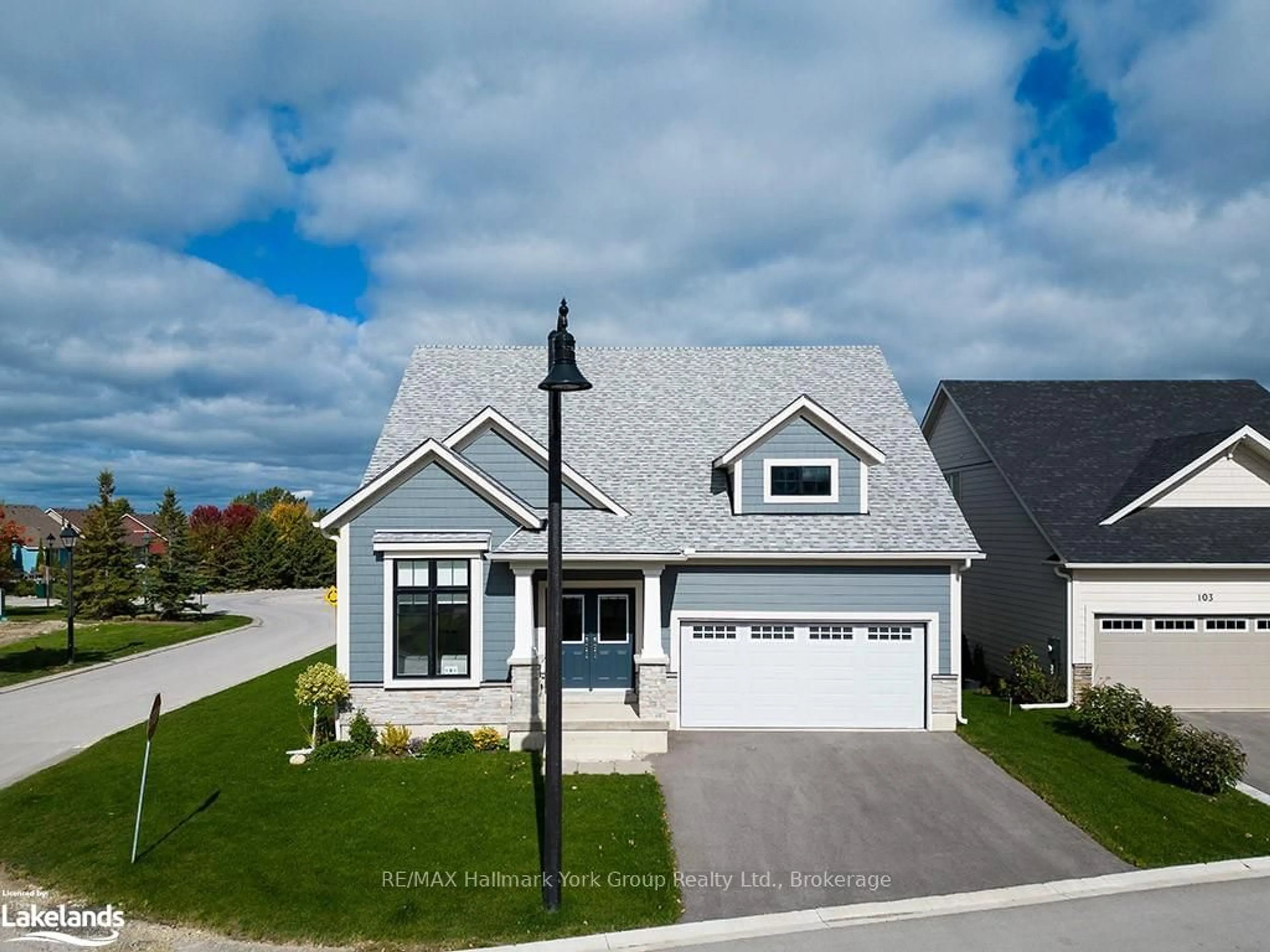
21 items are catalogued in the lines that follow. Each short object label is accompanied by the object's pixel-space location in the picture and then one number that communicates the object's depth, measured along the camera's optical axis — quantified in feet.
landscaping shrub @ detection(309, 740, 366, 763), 45.75
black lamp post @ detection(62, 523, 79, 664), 84.07
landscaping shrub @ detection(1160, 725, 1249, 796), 39.60
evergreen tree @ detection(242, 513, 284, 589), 211.00
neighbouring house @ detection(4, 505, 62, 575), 215.92
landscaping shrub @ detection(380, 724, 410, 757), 46.47
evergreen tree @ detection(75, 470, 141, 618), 130.93
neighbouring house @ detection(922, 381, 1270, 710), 57.16
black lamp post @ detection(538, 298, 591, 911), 26.86
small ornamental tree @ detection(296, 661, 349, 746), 46.78
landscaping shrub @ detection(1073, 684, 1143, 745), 46.75
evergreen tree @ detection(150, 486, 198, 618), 130.93
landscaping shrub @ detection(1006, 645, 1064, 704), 57.82
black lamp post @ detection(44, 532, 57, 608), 145.48
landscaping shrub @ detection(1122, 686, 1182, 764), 42.64
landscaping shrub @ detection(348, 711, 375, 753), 46.93
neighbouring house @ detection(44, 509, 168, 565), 188.55
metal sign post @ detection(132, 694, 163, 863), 31.24
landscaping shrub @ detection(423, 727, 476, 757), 46.11
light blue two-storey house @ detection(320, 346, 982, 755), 48.65
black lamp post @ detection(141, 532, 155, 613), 131.75
